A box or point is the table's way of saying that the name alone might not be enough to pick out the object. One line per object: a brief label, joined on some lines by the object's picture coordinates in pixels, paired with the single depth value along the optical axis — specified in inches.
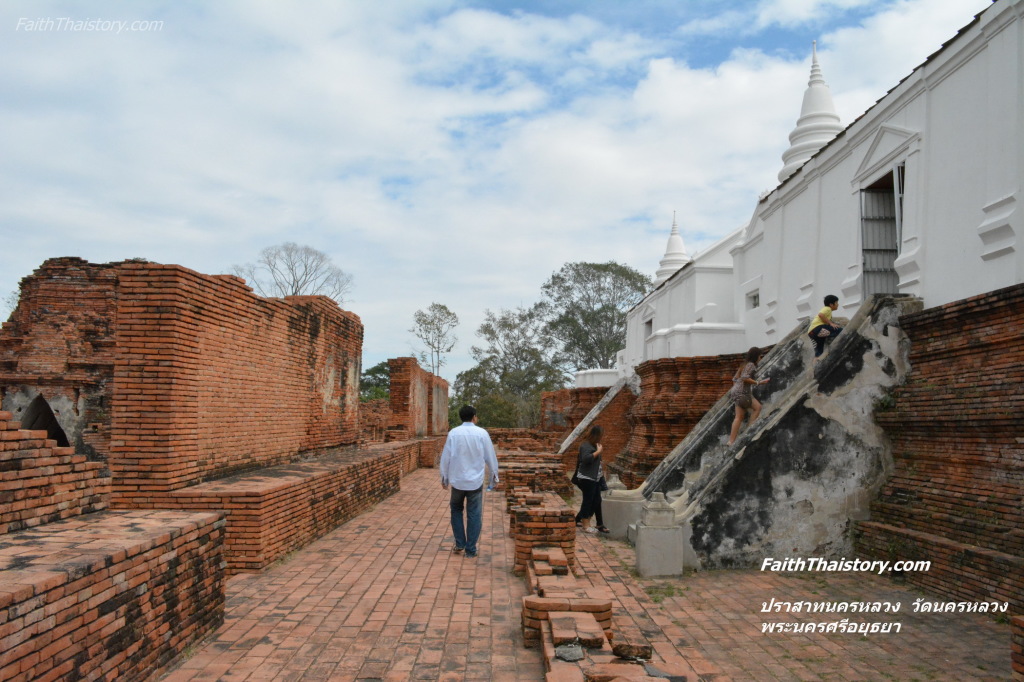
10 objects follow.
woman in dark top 323.9
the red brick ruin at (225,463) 136.6
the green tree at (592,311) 1494.8
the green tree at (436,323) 1352.1
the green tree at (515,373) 1350.9
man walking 261.1
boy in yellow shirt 307.4
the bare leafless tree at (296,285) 1273.4
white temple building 232.7
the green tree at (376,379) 1776.6
